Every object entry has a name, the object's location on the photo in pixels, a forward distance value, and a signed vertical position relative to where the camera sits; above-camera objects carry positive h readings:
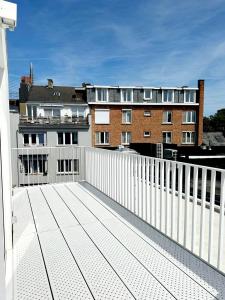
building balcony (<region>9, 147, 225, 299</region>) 2.13 -1.33
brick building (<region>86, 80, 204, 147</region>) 30.44 +2.54
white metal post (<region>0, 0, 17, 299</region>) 1.41 +0.72
